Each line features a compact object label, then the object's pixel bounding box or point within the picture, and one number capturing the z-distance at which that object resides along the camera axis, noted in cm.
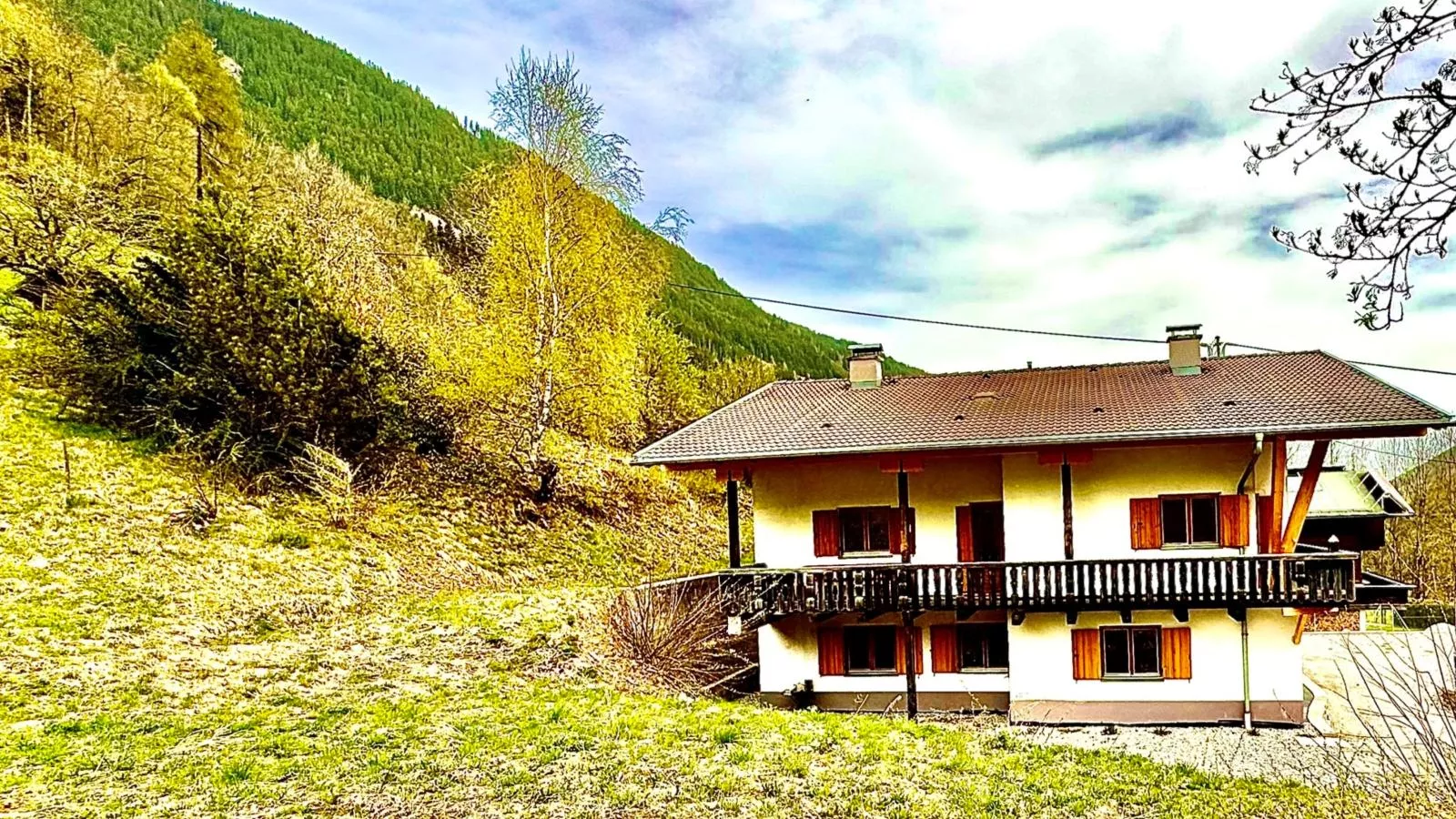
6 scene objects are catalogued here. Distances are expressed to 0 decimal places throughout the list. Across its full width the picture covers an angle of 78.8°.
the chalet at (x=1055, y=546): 1282
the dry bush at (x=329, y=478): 1587
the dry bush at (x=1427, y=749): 333
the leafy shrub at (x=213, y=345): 1554
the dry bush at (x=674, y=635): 1258
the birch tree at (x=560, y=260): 1948
